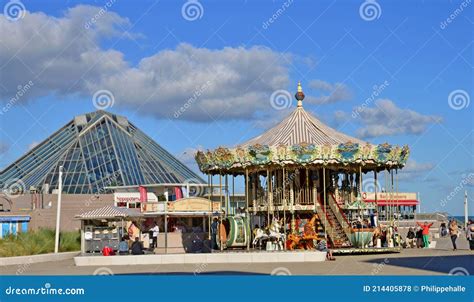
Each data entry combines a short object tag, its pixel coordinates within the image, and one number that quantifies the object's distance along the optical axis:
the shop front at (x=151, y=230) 31.50
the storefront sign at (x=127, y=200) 55.95
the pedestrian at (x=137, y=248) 27.44
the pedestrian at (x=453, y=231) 31.97
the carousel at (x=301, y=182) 30.25
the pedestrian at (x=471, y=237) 30.79
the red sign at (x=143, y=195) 56.95
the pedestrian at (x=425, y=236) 35.06
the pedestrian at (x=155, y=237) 36.75
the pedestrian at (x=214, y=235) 31.84
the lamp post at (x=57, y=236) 33.09
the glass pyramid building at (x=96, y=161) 67.81
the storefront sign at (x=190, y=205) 46.62
